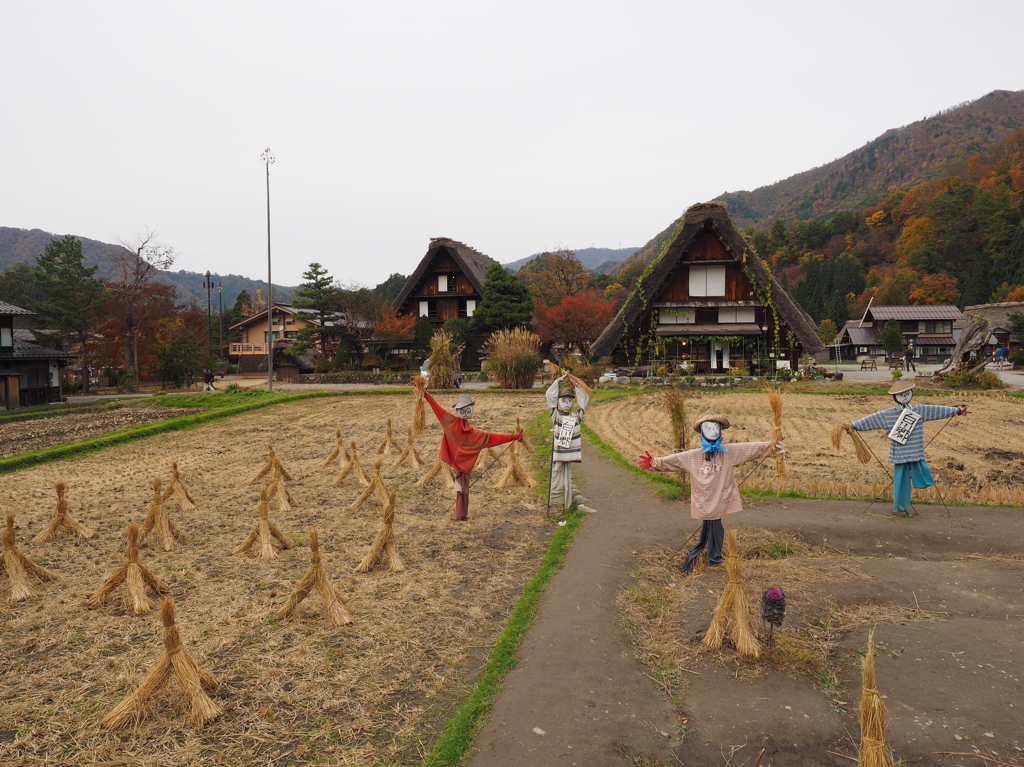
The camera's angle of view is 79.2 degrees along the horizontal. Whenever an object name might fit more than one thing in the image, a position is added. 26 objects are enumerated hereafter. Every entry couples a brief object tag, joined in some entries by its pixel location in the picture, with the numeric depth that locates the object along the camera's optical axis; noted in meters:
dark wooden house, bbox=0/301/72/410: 23.38
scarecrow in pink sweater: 5.48
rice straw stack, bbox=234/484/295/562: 6.07
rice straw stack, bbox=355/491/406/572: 5.67
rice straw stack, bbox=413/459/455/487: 9.33
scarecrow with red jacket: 7.33
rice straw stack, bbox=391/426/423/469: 10.59
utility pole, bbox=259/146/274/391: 26.59
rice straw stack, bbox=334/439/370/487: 9.23
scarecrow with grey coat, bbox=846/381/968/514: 6.94
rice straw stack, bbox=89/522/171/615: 4.85
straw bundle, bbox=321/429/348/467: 10.30
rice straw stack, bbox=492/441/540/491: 9.12
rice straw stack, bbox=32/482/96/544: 6.67
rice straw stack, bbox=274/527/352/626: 4.62
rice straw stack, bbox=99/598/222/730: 3.41
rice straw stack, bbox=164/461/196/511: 7.98
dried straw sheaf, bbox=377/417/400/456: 11.43
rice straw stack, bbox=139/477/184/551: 6.49
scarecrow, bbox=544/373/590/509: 7.19
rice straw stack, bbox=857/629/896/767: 2.56
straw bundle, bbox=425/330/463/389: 24.58
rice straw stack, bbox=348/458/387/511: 7.75
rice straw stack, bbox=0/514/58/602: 5.18
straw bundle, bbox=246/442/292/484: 8.64
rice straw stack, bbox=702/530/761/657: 3.98
